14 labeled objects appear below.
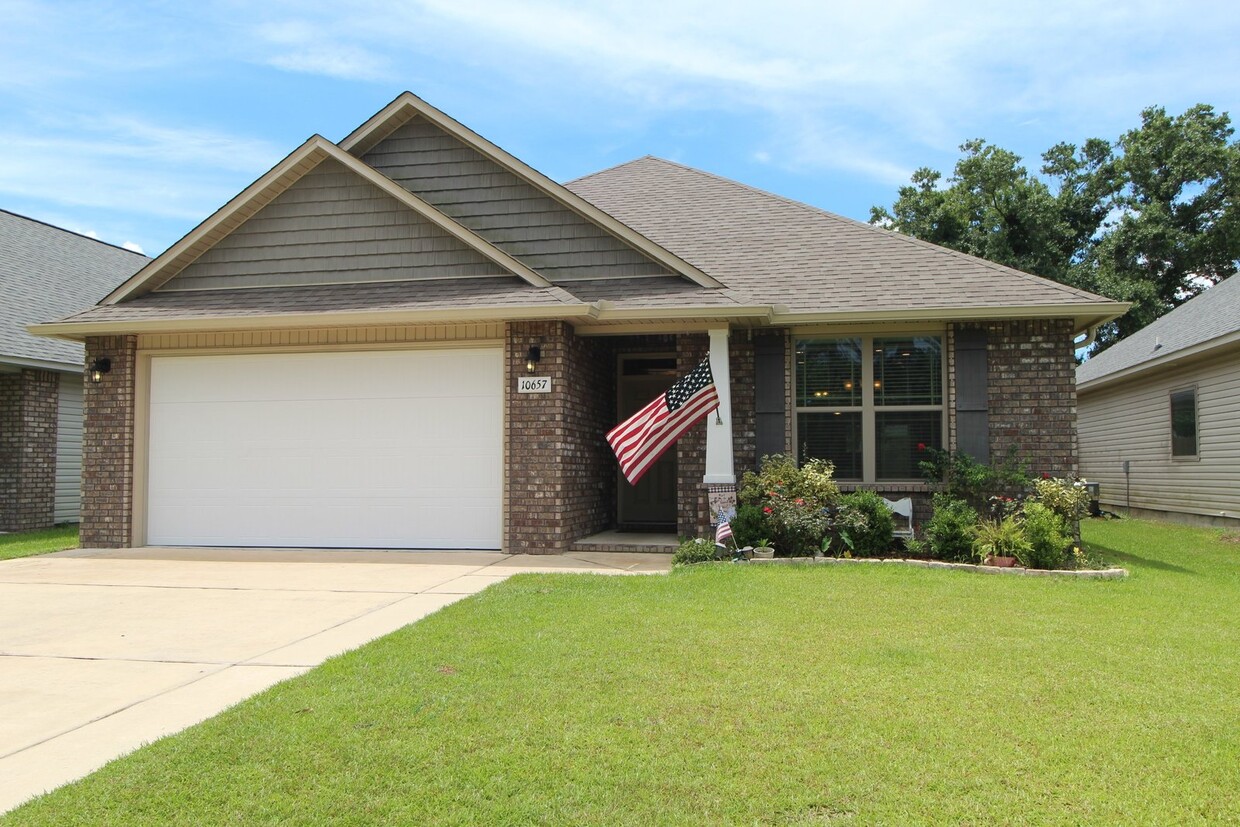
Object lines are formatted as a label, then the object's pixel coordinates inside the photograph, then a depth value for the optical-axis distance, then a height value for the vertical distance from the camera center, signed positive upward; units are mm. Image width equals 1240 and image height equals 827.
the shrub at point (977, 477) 10508 -215
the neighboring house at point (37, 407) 14469 +964
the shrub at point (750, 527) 9773 -727
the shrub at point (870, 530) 9844 -768
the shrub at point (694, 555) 9609 -1005
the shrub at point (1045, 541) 9078 -846
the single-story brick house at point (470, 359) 10672 +1280
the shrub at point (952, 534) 9500 -800
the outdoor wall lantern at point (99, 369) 11625 +1240
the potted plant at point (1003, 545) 9094 -886
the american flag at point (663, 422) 9523 +424
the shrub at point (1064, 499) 9797 -449
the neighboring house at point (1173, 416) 14594 +783
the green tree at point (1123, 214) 29406 +8242
